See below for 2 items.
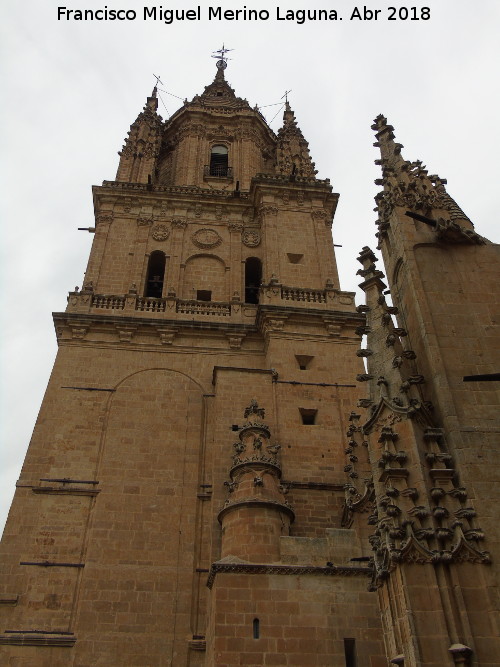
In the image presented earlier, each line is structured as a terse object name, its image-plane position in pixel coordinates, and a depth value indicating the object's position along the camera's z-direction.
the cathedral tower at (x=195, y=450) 12.39
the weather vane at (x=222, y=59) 44.47
